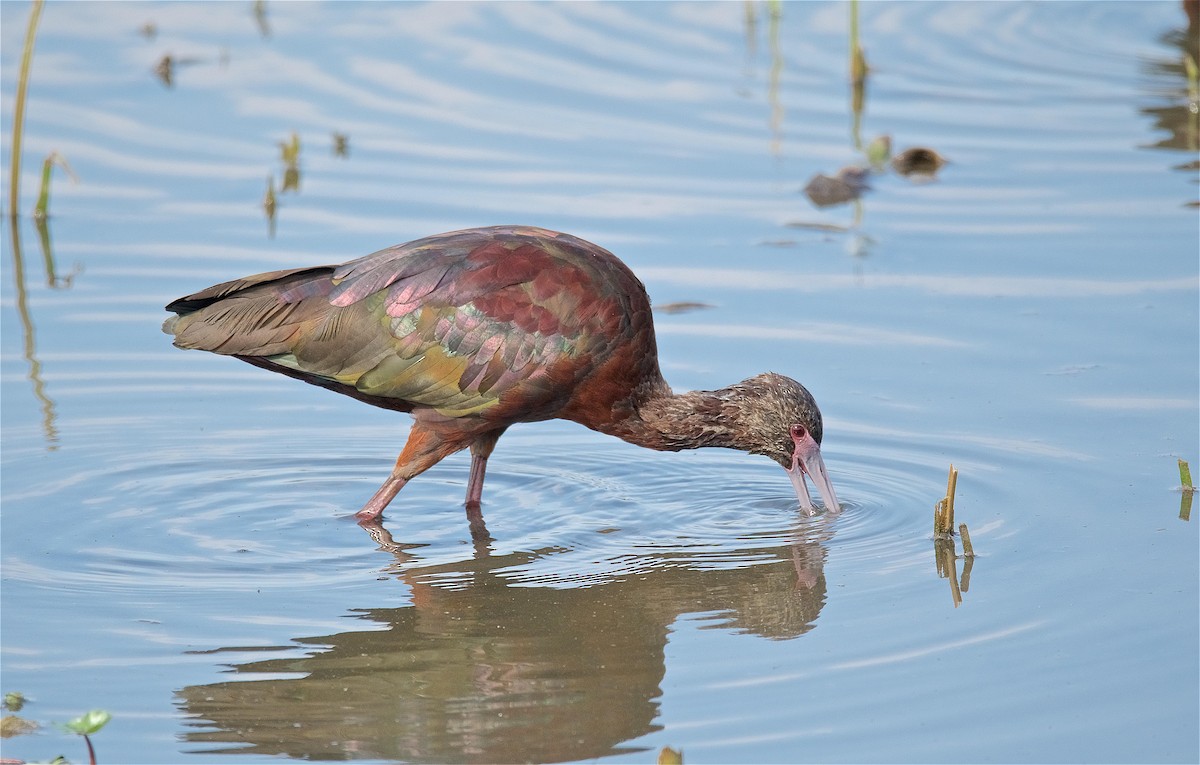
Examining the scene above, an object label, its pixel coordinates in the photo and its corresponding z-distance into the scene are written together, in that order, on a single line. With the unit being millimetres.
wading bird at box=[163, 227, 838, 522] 14805
